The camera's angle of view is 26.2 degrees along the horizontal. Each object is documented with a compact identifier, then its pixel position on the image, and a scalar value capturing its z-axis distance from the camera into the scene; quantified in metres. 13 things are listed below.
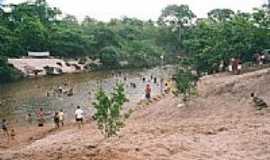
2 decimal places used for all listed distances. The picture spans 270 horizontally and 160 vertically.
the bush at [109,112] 19.31
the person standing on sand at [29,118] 37.44
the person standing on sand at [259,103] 23.40
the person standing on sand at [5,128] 32.89
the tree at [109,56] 86.88
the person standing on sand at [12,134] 31.27
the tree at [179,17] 112.12
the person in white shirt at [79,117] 31.25
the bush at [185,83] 28.02
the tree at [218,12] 105.59
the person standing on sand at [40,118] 35.58
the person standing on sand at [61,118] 33.72
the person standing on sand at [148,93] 38.58
